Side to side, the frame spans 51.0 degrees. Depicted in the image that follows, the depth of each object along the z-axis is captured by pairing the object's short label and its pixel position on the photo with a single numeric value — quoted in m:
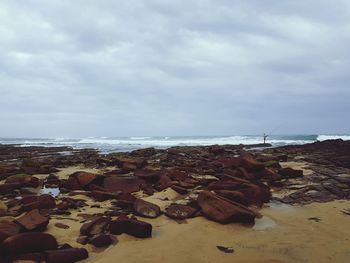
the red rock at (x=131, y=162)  11.84
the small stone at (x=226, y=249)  4.40
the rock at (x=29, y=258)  3.96
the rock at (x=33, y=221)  4.70
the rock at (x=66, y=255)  3.92
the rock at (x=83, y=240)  4.58
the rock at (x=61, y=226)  5.21
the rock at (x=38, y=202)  6.12
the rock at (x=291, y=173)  9.80
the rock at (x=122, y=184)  8.06
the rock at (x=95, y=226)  4.88
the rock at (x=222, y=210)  5.44
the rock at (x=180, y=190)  7.89
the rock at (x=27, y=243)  4.02
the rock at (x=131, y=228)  4.86
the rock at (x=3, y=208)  5.87
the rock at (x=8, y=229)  4.21
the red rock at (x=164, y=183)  8.27
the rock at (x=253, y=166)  9.67
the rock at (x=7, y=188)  8.18
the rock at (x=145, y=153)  20.46
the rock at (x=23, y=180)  8.98
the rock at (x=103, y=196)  7.28
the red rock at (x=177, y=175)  9.14
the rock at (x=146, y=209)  5.89
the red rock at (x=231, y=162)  10.38
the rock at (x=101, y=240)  4.53
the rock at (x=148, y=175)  9.30
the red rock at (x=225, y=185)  7.12
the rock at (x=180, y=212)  5.84
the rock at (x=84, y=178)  8.26
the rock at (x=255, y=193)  6.78
